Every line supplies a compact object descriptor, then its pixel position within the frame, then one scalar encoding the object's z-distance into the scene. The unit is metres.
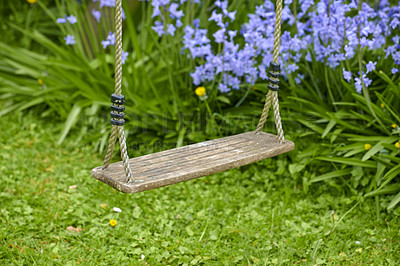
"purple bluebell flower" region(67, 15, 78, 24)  3.54
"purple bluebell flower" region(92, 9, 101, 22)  3.68
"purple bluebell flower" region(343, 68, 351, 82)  2.75
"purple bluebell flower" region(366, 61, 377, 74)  2.74
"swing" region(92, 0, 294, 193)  1.83
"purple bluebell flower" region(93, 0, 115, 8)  3.55
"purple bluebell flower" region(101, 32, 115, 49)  3.26
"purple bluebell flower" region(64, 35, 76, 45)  3.59
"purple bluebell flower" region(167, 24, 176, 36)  3.47
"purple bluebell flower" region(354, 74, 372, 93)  2.76
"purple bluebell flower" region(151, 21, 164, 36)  3.49
